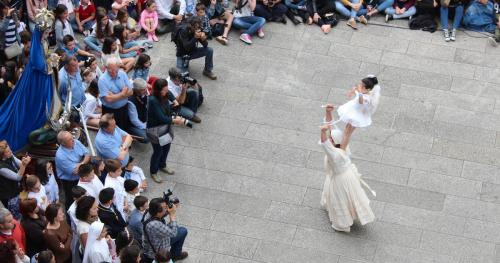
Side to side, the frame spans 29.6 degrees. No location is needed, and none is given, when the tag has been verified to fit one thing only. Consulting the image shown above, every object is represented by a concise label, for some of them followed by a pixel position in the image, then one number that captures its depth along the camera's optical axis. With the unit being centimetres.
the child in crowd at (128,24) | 1547
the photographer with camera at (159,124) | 1251
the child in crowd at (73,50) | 1441
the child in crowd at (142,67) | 1387
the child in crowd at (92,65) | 1413
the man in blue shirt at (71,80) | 1320
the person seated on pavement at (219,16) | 1630
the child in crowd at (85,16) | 1591
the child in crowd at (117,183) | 1162
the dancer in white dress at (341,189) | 1188
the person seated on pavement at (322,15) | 1686
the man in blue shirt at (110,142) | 1216
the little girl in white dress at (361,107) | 1313
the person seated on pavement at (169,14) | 1633
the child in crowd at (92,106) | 1370
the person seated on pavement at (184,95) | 1384
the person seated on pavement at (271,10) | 1673
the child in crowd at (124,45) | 1497
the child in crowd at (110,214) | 1111
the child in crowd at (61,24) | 1498
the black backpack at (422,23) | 1695
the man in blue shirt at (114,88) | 1314
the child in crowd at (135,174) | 1260
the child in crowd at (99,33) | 1530
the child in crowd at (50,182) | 1162
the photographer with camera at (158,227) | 1075
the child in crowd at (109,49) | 1411
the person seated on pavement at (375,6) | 1712
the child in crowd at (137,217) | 1110
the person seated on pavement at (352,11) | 1694
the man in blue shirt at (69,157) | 1186
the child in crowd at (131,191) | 1160
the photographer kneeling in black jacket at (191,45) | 1481
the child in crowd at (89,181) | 1146
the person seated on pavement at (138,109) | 1343
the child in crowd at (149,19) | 1609
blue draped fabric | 1242
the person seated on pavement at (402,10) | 1712
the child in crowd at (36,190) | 1126
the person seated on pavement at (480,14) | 1683
